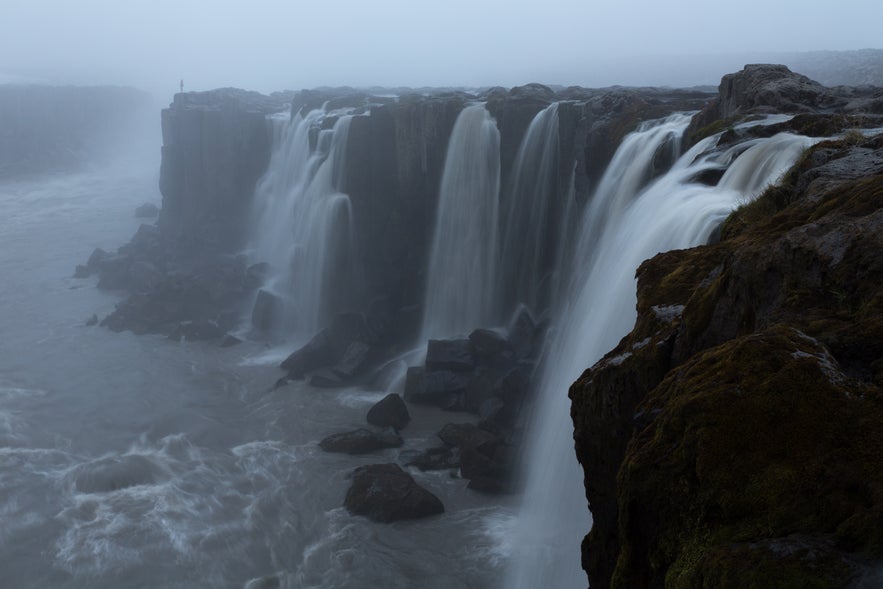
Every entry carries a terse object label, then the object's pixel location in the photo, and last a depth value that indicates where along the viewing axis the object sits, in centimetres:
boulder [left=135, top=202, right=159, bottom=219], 6962
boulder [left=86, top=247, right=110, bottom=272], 5197
